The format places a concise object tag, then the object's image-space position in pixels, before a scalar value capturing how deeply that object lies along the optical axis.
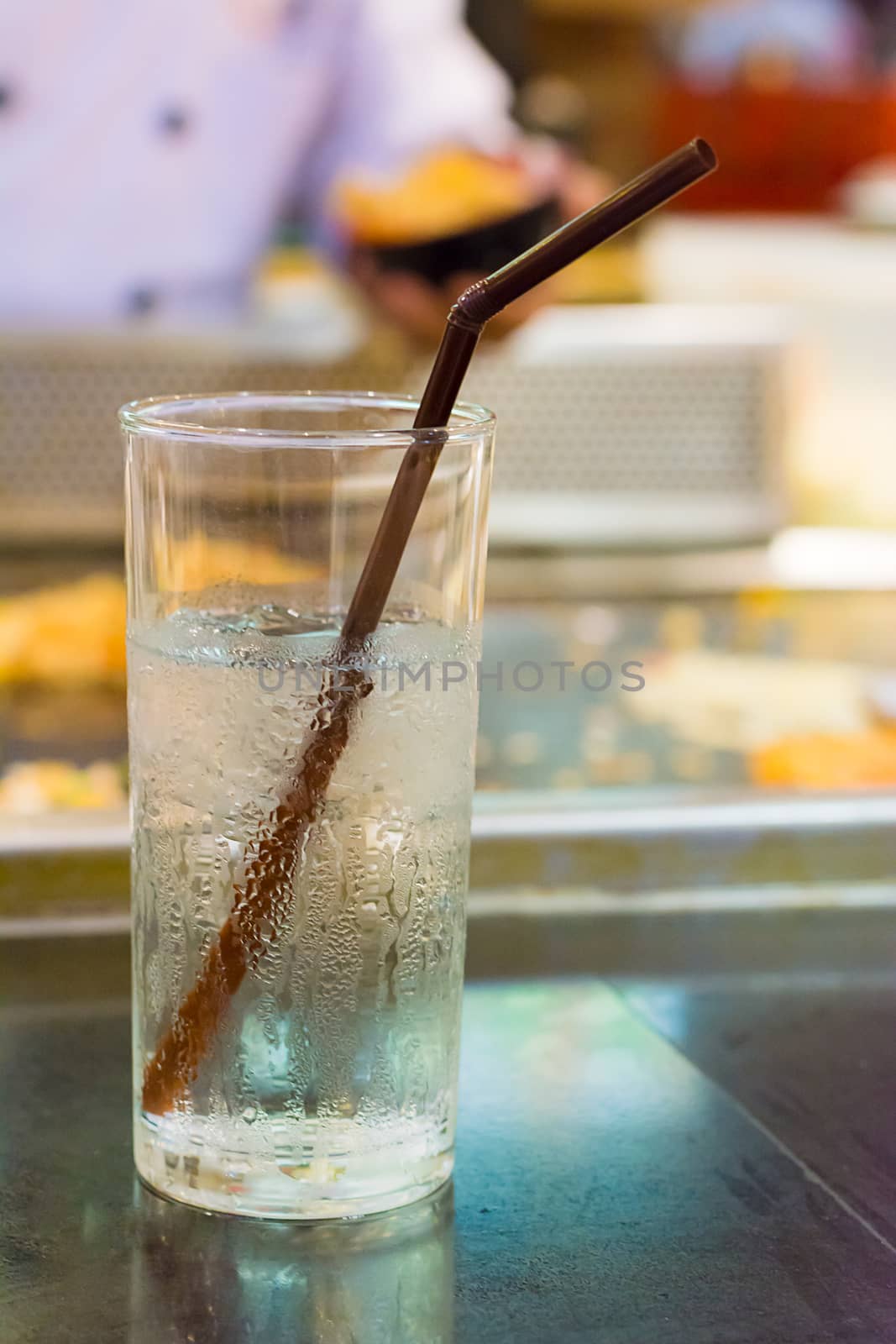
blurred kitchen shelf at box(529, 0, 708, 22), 4.43
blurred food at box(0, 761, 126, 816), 1.04
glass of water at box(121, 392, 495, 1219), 0.64
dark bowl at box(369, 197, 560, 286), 1.37
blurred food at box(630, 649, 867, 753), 1.26
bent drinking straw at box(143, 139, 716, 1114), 0.62
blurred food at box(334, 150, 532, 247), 1.96
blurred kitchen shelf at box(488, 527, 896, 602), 2.00
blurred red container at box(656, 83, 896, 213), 5.35
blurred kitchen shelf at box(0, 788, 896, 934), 0.81
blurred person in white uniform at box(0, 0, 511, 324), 2.41
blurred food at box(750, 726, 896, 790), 1.08
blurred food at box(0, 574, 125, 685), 1.32
